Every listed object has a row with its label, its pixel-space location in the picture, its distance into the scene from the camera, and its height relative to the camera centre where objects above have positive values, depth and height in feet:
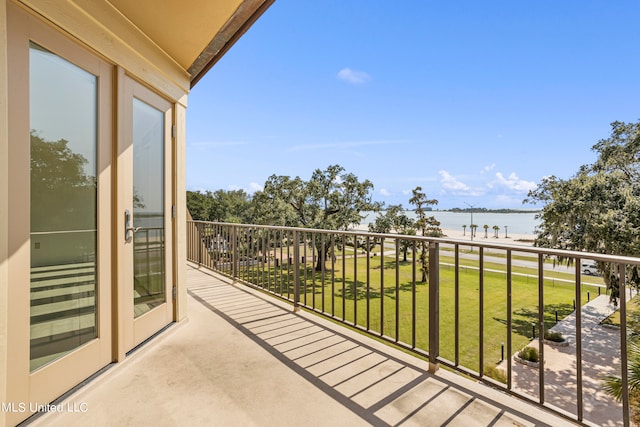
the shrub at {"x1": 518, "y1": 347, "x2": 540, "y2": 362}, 33.06 -16.19
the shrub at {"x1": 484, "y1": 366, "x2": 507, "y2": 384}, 29.43 -16.89
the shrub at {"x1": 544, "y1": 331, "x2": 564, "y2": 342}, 37.94 -16.26
